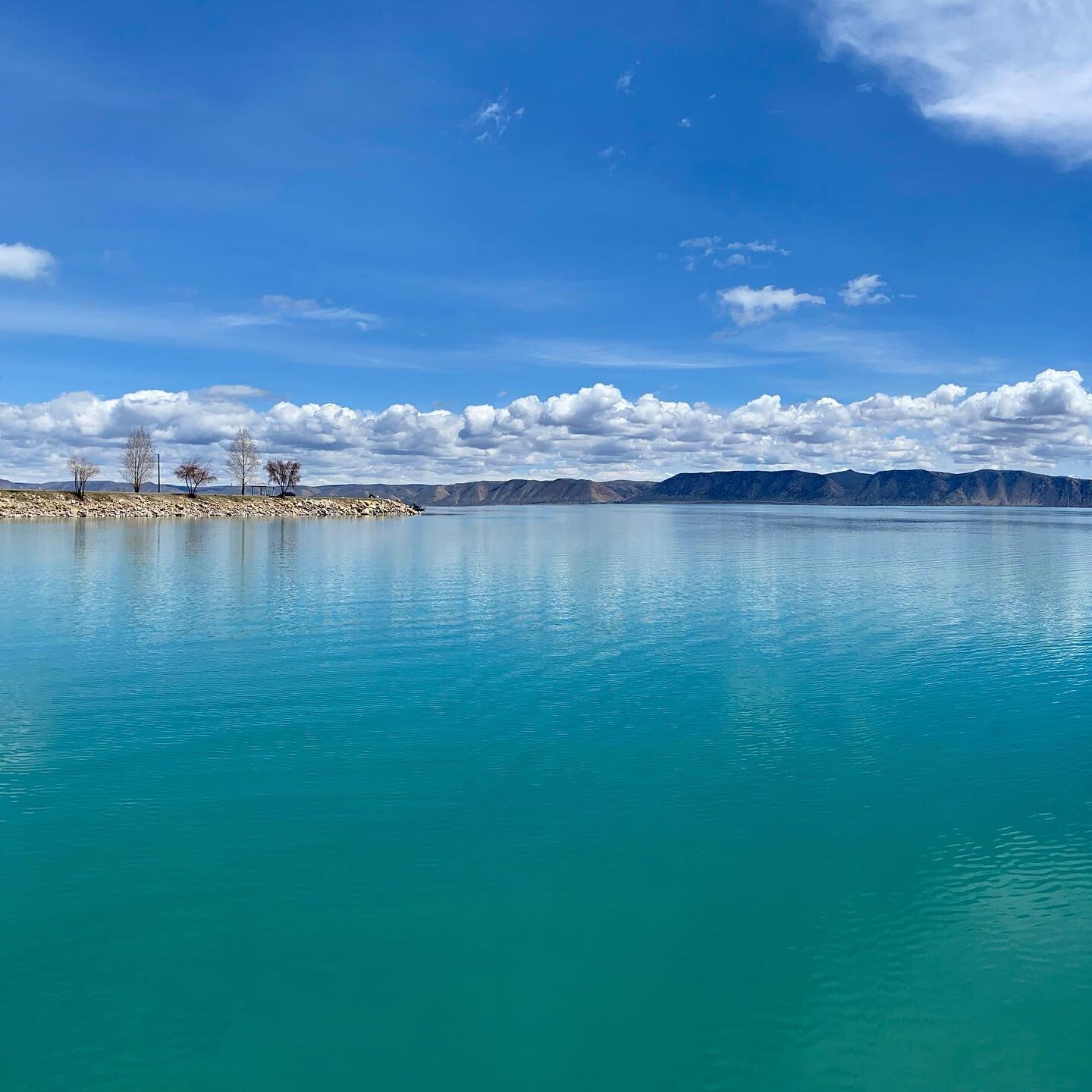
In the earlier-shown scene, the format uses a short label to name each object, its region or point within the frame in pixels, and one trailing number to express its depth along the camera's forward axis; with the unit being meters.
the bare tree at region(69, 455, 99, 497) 172.25
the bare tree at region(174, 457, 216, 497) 189.88
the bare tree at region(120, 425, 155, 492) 190.12
